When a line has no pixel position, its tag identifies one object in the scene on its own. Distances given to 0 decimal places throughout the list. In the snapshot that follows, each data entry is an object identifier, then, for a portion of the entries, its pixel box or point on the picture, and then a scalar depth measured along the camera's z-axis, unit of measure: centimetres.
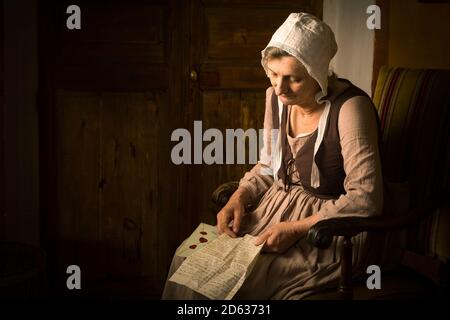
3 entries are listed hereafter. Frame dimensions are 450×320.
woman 311
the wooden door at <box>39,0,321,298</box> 431
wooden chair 325
